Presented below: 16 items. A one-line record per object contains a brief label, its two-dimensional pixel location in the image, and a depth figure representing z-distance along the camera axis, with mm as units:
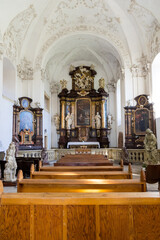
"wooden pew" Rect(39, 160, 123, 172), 4922
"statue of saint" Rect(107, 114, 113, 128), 17531
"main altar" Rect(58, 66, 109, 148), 17391
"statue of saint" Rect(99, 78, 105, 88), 17594
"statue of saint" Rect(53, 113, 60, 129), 17984
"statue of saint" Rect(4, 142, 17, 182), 6660
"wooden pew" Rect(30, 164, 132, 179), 3980
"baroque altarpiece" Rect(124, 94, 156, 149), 12852
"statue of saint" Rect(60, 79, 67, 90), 17906
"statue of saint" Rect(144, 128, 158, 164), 8977
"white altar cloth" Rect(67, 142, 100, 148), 16297
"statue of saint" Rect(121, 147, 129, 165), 11456
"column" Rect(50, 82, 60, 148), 18047
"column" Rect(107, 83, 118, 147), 17625
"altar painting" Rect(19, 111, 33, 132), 13477
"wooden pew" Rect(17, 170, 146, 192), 3010
